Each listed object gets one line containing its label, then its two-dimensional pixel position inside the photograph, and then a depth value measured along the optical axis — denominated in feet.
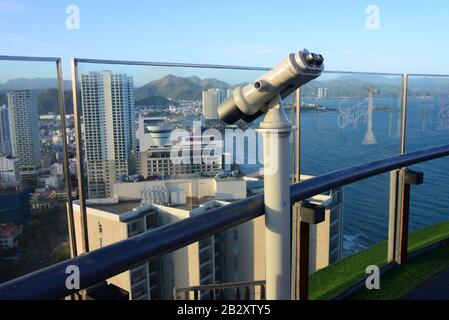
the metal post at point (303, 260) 6.46
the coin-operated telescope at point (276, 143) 5.15
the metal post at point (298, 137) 9.62
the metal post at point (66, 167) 5.96
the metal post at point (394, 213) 9.40
